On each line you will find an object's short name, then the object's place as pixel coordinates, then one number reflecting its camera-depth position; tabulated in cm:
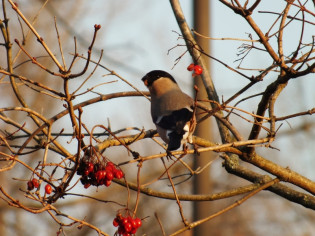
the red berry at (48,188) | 641
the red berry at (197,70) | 703
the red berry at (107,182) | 585
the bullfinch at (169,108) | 761
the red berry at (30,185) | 606
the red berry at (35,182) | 611
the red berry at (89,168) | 581
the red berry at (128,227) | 589
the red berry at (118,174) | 619
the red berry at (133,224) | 593
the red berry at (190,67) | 717
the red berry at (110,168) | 603
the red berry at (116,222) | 599
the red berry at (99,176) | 581
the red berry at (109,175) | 589
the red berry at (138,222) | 599
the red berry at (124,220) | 591
